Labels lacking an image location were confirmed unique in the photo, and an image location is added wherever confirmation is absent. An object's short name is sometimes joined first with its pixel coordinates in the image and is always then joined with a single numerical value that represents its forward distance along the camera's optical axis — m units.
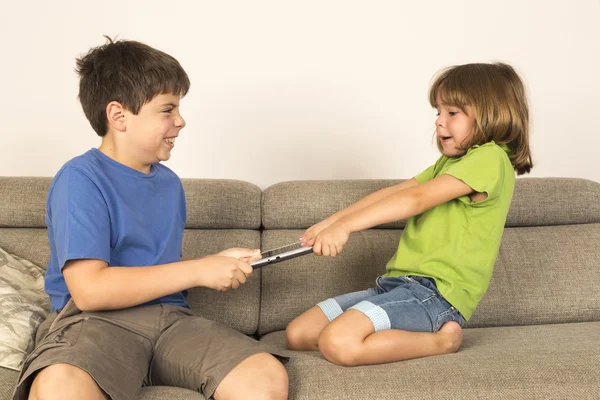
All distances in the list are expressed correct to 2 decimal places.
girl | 1.84
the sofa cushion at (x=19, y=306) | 1.78
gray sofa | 2.23
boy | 1.55
